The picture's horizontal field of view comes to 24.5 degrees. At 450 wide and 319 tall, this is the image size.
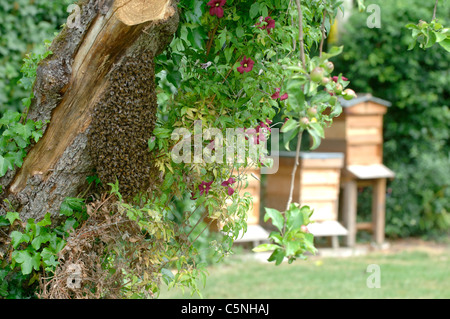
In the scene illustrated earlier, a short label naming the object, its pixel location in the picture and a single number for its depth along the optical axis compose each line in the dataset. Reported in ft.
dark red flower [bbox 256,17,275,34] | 13.92
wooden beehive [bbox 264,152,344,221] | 34.48
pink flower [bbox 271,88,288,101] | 14.27
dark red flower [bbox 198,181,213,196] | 14.78
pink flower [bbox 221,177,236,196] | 14.82
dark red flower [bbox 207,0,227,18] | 13.74
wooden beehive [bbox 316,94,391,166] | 36.54
